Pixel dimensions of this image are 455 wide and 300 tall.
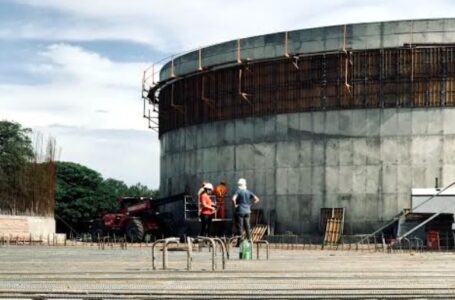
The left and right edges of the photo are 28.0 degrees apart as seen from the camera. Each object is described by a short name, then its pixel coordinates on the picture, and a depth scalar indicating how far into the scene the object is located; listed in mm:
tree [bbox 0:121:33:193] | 66375
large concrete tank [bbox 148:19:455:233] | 36000
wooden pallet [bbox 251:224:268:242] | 37834
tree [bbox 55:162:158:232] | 78812
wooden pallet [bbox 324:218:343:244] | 36312
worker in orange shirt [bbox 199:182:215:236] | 25094
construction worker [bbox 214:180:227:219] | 39562
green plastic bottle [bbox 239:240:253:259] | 19766
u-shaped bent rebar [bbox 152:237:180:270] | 15291
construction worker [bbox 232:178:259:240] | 22203
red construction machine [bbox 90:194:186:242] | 40969
